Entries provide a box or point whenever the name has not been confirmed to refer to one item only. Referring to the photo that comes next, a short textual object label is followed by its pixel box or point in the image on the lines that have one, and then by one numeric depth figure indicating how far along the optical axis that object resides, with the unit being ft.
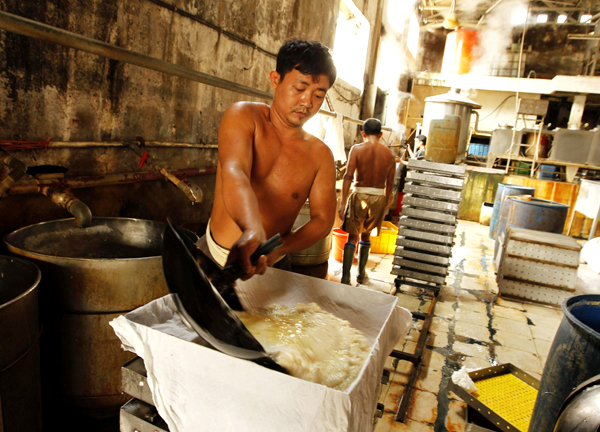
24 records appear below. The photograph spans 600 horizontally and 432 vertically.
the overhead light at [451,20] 48.26
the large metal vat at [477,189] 40.22
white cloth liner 3.33
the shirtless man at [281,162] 6.31
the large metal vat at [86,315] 6.89
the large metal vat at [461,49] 52.08
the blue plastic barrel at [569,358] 6.39
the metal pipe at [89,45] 5.43
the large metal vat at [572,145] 40.11
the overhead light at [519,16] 53.53
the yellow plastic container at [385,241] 25.09
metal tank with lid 20.22
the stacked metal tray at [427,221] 17.42
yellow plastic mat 9.75
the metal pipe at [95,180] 7.64
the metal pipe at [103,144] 9.20
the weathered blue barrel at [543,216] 21.80
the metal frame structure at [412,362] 10.15
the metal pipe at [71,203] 7.36
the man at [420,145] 33.05
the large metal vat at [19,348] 5.59
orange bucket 22.07
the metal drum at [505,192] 27.61
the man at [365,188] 19.45
